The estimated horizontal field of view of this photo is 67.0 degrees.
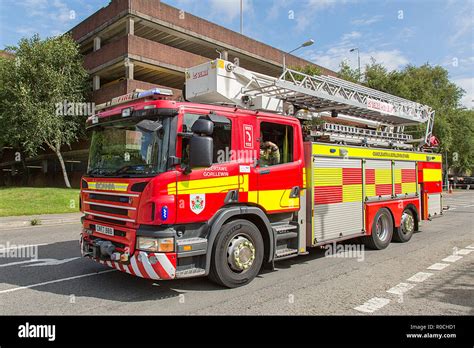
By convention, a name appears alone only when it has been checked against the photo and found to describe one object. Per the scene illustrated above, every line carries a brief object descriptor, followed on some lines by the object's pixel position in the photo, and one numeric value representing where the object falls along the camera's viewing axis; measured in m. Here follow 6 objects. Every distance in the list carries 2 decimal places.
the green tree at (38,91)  22.69
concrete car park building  23.58
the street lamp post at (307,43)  17.20
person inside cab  5.71
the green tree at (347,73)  28.39
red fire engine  4.63
